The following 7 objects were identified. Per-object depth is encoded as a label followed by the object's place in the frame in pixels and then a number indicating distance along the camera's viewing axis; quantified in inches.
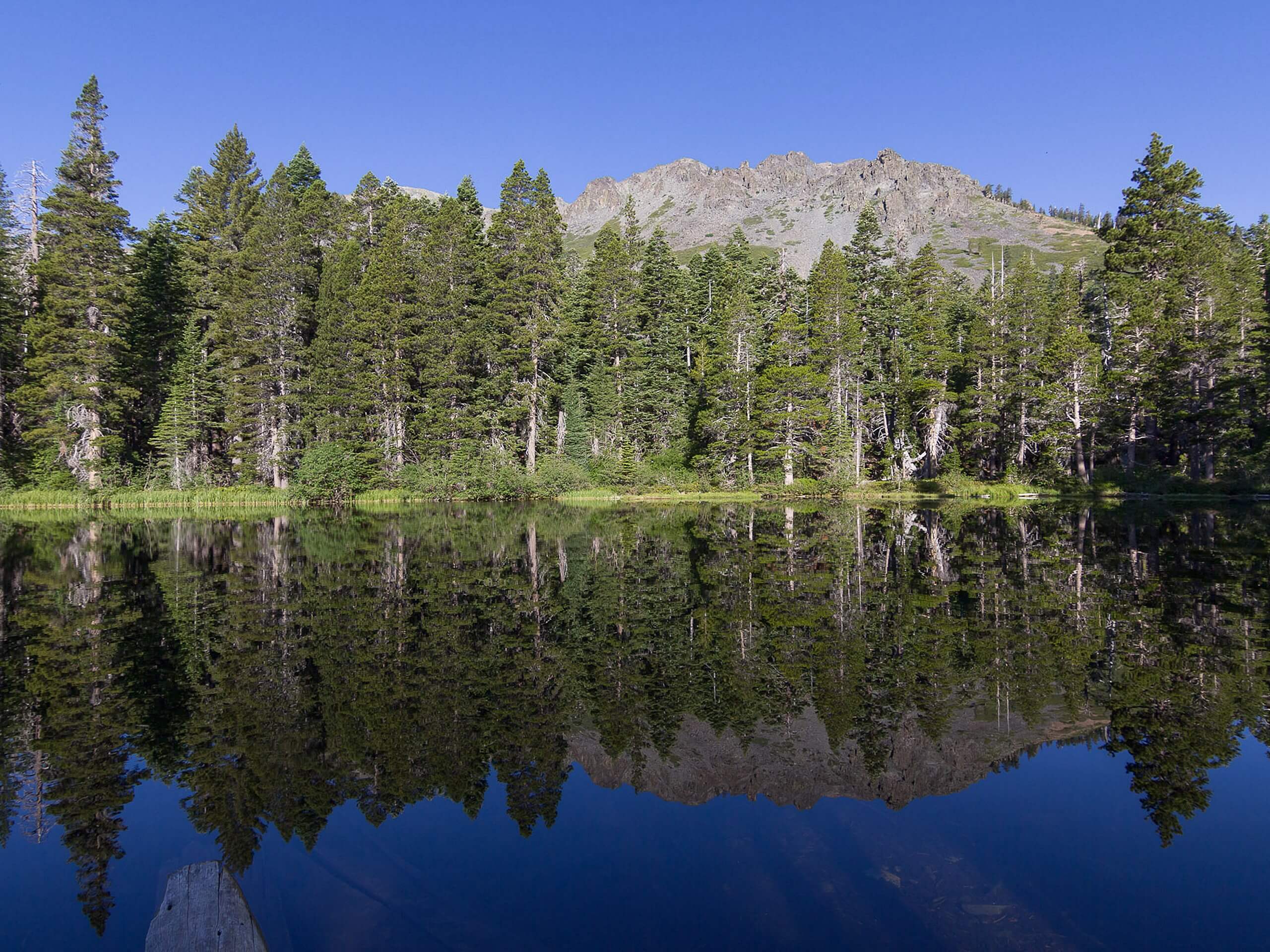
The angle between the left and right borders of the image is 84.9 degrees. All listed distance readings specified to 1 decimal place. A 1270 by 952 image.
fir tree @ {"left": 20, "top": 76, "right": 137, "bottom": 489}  1598.2
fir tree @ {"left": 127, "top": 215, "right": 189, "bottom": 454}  1884.8
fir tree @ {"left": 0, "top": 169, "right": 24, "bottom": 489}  1692.9
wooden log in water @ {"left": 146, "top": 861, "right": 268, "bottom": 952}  129.0
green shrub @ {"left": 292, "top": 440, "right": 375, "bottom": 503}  1667.1
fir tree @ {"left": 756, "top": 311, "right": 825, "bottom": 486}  1798.7
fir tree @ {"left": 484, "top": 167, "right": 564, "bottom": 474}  1824.6
